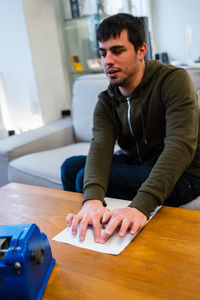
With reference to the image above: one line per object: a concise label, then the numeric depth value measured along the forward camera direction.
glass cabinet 2.69
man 1.00
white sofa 1.76
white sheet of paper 0.79
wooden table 0.64
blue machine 0.60
